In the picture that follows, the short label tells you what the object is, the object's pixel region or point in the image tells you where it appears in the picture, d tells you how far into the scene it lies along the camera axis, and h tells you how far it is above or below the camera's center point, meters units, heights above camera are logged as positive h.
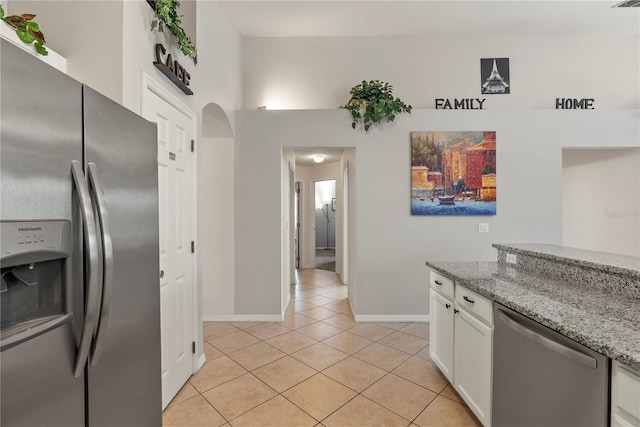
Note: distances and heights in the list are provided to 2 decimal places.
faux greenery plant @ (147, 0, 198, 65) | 1.71 +1.22
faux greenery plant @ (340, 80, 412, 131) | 3.32 +1.24
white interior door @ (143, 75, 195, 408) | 1.87 -0.18
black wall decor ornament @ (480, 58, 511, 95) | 3.94 +1.85
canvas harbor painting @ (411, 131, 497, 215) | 3.44 +0.50
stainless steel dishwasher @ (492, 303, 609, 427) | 1.00 -0.68
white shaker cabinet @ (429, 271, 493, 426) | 1.60 -0.85
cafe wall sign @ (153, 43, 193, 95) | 1.76 +0.97
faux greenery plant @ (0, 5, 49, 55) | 1.10 +0.73
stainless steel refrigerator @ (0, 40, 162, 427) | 0.67 -0.11
